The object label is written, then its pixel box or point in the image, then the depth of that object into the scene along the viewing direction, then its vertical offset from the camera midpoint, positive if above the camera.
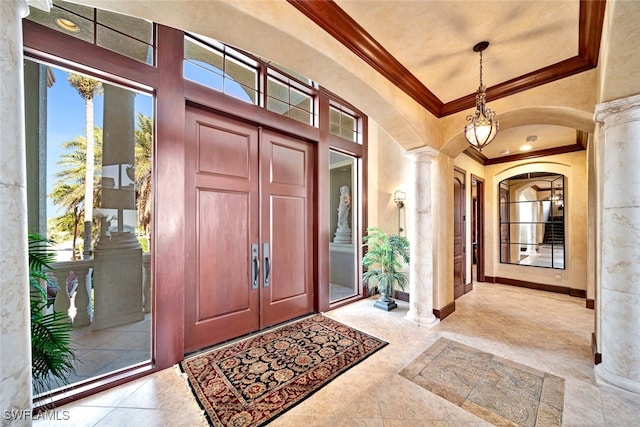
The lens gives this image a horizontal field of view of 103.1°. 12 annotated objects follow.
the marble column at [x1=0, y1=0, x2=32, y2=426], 0.94 -0.06
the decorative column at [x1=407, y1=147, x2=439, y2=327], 3.43 -0.31
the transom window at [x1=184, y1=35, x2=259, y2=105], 2.68 +1.66
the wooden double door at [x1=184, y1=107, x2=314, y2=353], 2.69 -0.17
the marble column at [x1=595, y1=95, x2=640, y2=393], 2.00 -0.26
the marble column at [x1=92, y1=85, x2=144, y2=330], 2.29 -0.12
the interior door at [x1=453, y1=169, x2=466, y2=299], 4.54 -0.38
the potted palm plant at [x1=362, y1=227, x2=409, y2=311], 3.93 -0.73
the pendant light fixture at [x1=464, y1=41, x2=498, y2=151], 2.29 +0.83
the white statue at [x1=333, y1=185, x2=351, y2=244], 4.74 -0.08
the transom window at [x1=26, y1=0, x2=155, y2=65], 1.94 +1.57
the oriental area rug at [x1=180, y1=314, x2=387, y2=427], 1.89 -1.44
